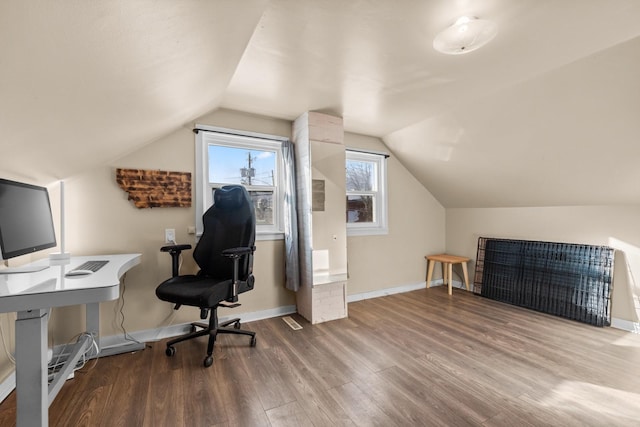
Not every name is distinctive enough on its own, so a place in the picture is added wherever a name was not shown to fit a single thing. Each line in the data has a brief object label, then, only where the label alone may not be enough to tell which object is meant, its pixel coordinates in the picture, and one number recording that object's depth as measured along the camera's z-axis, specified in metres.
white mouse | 1.41
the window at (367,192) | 3.79
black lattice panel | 2.75
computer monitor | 1.38
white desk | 1.06
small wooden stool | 3.82
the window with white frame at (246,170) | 2.75
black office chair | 2.04
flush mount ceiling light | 1.53
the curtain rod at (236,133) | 2.72
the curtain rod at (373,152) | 3.65
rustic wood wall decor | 2.41
